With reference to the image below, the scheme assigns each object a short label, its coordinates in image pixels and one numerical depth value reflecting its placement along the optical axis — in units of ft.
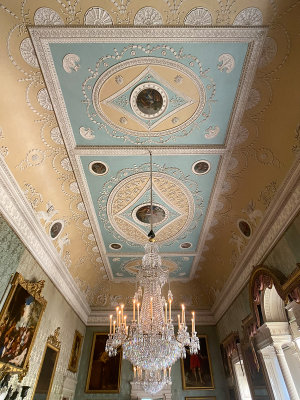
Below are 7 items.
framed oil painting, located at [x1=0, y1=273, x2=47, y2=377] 16.69
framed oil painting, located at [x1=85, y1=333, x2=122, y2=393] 34.06
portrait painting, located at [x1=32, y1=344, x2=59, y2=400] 22.52
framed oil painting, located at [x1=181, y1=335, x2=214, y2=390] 34.45
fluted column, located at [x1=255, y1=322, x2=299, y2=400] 20.39
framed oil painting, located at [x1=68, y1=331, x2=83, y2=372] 31.99
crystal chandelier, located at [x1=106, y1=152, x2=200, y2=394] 15.43
